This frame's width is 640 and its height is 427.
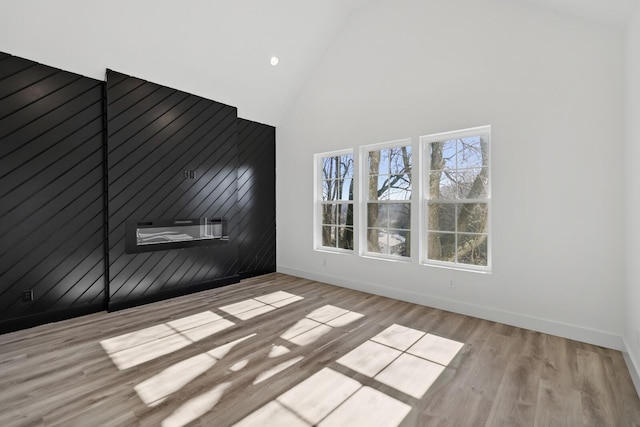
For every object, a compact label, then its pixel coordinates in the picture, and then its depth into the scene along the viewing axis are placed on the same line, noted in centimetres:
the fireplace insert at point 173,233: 378
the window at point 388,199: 409
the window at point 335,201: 478
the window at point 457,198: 344
